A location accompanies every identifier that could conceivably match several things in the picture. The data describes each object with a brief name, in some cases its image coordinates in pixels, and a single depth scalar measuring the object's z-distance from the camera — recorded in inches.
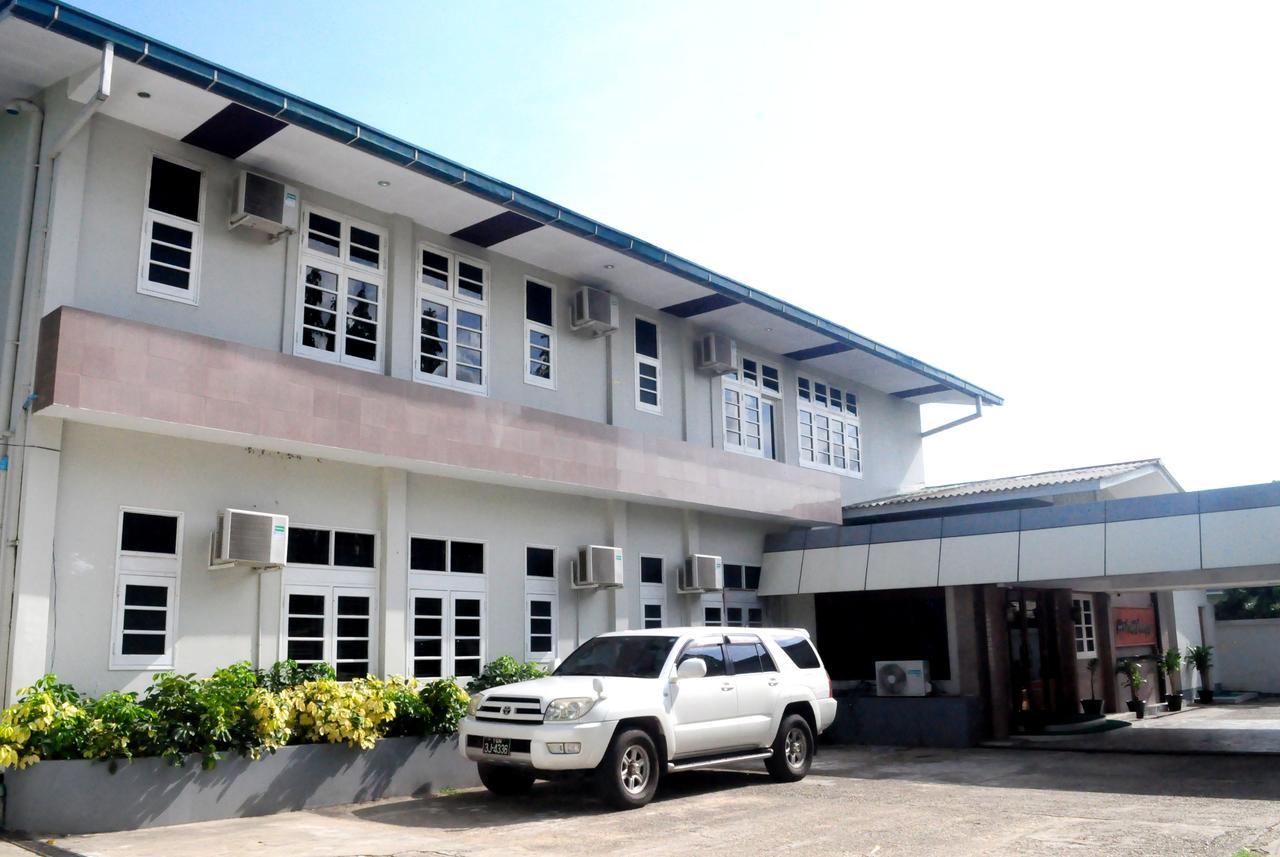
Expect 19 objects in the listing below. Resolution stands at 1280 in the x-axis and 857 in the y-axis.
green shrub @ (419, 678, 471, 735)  481.1
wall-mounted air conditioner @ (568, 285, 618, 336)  636.1
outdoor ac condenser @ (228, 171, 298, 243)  476.7
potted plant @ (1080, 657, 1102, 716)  808.9
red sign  930.7
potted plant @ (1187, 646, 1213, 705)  1007.6
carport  588.4
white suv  404.8
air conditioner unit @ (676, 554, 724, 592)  689.0
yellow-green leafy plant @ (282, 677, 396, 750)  436.5
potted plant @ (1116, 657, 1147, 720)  850.1
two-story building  413.1
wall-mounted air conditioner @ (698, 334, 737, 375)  729.0
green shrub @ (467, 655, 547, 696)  548.1
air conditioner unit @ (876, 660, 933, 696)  690.8
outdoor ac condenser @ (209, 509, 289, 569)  445.4
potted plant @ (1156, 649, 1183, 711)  925.8
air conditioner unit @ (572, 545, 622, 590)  613.6
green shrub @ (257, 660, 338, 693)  459.2
